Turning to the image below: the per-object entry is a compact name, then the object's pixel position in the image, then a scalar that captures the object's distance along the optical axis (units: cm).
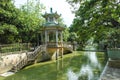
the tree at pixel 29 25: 859
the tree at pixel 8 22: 734
